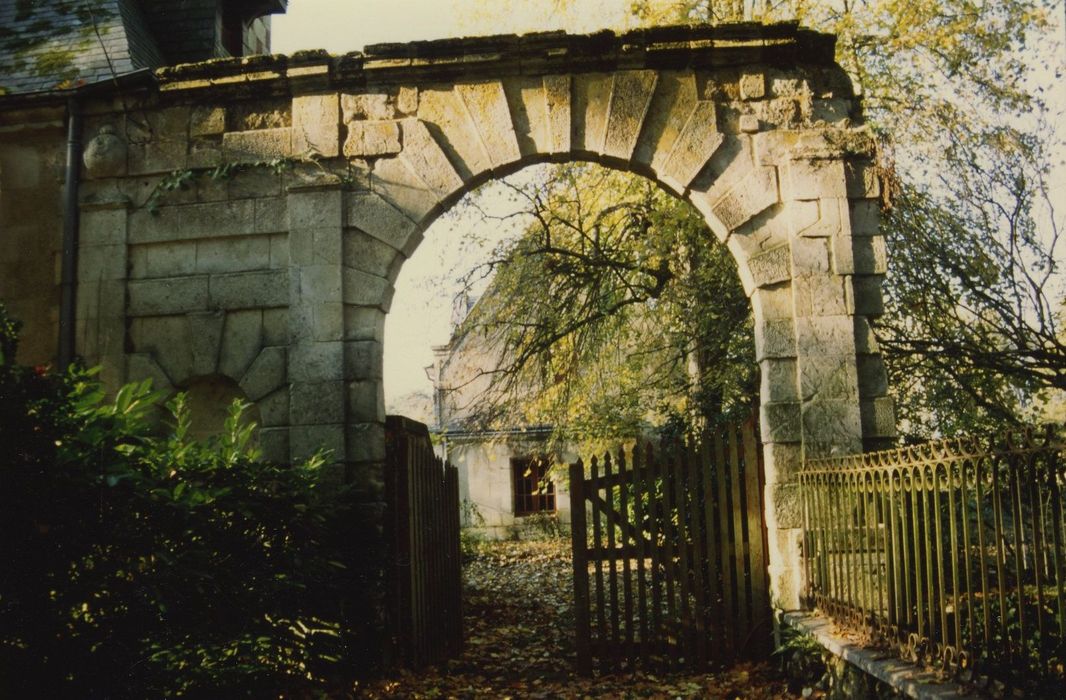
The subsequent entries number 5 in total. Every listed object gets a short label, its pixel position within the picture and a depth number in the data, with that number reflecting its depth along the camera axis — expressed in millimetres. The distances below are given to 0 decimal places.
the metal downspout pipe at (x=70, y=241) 7023
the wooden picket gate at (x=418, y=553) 6648
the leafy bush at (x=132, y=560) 3355
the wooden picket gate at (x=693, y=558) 6770
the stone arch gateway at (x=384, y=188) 6742
